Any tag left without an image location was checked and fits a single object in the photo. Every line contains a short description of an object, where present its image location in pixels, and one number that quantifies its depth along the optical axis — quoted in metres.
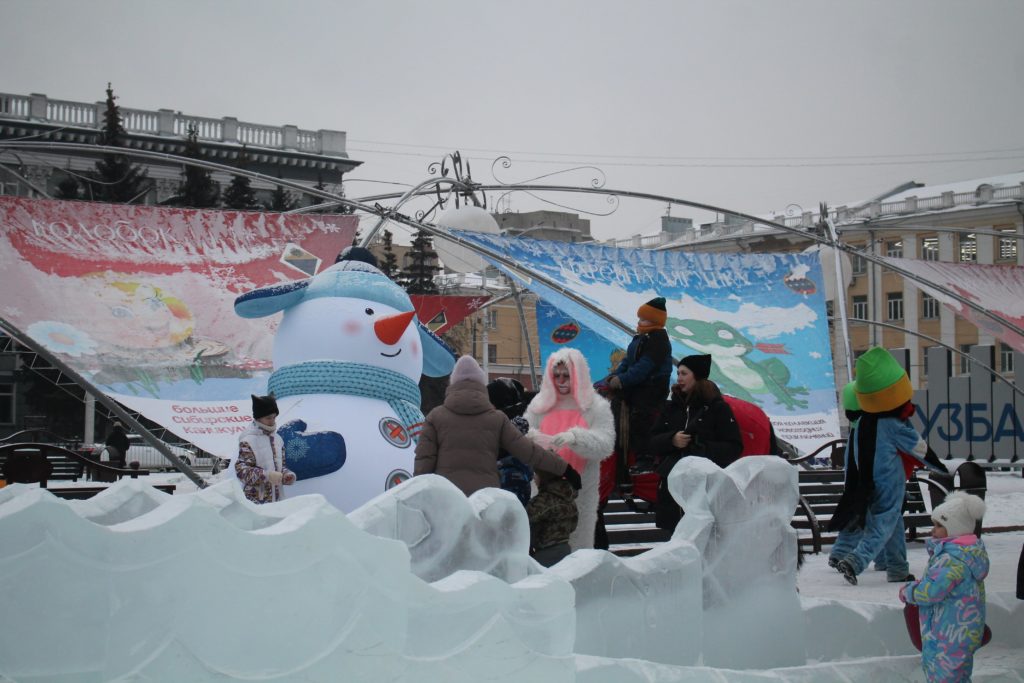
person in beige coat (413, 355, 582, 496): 6.56
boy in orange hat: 8.37
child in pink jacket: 5.35
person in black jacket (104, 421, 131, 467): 23.55
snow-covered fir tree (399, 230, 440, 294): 37.72
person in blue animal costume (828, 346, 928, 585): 8.42
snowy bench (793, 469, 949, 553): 10.45
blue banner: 14.29
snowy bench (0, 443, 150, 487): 15.70
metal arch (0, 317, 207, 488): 10.65
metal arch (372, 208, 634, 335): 13.40
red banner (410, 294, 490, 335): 23.86
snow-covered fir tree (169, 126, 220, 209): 40.66
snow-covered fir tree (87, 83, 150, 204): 39.59
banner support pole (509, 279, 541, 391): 18.16
